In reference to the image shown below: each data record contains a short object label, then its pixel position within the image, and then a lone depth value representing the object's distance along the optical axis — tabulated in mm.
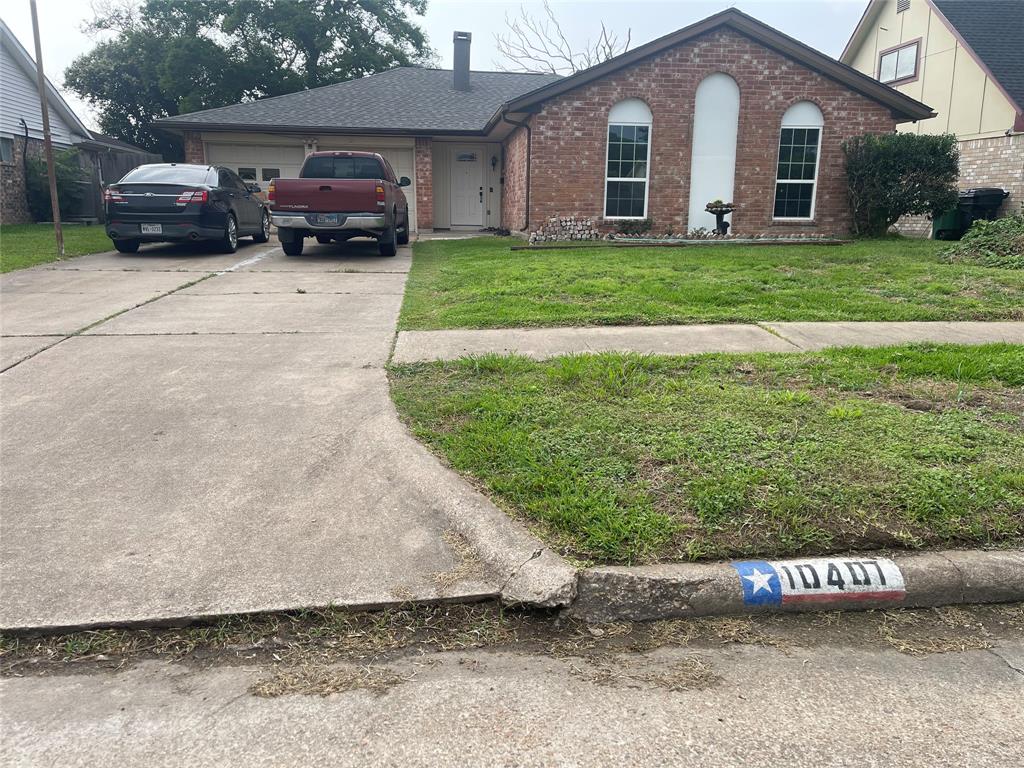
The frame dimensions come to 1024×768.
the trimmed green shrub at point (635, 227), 16938
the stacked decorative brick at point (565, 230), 16844
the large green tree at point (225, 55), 36656
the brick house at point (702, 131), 16188
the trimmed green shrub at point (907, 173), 15625
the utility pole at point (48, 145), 12883
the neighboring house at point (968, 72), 18922
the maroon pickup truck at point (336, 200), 12633
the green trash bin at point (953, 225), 17703
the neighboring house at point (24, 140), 22875
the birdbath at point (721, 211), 16109
